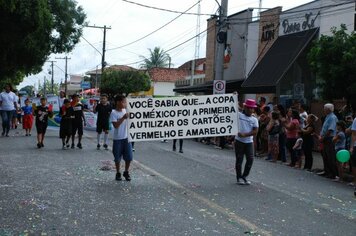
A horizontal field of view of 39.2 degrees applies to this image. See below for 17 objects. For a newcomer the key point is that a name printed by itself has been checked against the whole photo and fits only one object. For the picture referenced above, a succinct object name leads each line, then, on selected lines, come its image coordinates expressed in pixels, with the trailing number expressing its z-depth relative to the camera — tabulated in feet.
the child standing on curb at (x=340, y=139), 38.65
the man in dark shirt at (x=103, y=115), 51.03
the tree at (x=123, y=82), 196.44
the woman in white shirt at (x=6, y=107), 59.26
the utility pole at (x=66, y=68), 314.14
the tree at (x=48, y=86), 494.14
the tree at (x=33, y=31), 49.23
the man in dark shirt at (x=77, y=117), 50.55
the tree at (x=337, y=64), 45.65
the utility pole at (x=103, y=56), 173.79
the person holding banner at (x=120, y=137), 32.09
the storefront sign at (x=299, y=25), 72.28
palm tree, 296.59
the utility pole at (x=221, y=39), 73.10
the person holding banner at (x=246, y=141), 32.94
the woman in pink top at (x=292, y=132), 46.85
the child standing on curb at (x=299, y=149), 45.65
